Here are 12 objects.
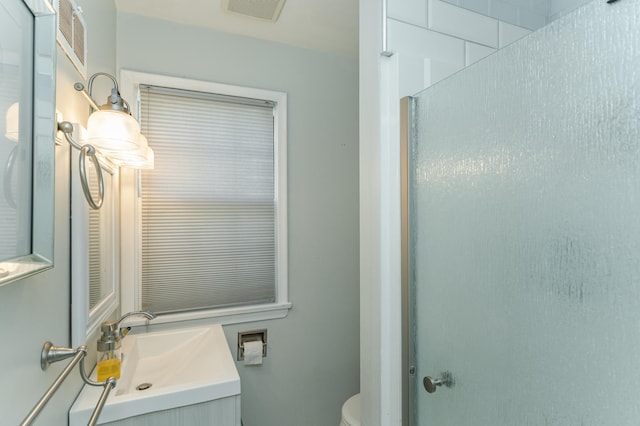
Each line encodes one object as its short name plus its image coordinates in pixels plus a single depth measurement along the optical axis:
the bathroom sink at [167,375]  0.93
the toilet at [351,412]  1.41
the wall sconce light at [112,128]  0.94
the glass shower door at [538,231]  0.54
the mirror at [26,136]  0.51
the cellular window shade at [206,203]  1.60
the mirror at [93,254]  0.89
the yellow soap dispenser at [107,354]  1.08
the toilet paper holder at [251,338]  1.71
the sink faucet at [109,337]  1.09
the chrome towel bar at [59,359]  0.65
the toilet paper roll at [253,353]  1.68
